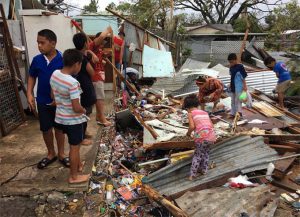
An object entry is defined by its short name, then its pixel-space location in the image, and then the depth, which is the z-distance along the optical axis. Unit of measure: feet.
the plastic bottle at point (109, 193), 9.05
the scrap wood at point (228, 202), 8.73
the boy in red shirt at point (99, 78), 12.33
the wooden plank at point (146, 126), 12.98
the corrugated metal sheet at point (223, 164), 10.22
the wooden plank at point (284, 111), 17.36
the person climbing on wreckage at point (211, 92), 17.49
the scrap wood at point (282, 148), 12.75
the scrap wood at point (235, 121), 14.15
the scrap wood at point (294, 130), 14.52
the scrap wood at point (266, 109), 16.99
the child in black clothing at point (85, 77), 10.55
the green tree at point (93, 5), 60.84
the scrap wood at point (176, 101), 19.77
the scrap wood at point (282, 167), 10.93
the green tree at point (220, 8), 66.46
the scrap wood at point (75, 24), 15.78
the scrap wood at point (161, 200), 8.59
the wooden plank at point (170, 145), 12.01
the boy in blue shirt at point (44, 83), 8.81
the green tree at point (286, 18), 53.83
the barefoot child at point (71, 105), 7.69
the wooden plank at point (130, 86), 18.70
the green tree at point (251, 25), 63.29
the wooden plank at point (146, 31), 20.24
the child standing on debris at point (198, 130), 9.85
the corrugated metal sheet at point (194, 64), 29.22
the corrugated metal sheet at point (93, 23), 36.36
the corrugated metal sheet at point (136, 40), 25.72
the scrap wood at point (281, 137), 13.26
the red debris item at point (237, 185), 10.07
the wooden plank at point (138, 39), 26.00
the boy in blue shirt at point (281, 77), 19.58
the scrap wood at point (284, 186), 10.46
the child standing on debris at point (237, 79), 15.75
